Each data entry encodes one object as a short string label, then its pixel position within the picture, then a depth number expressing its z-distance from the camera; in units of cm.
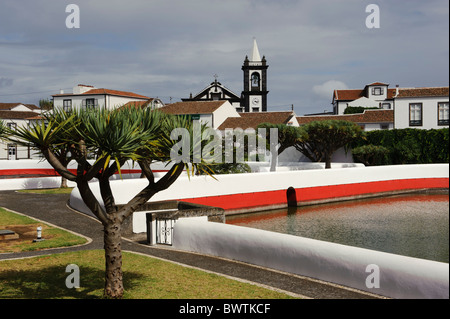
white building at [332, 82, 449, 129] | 4500
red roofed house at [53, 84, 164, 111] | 6850
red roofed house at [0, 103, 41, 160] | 6444
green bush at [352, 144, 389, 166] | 4162
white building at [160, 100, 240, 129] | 5988
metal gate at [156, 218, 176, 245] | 1519
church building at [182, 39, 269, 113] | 8681
